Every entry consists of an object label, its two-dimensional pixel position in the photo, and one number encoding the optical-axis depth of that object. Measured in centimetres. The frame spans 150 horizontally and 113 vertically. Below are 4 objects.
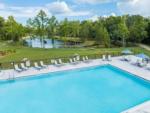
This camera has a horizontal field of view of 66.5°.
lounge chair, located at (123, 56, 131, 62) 1052
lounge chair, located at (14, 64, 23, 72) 846
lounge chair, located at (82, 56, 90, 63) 1024
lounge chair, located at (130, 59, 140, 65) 958
